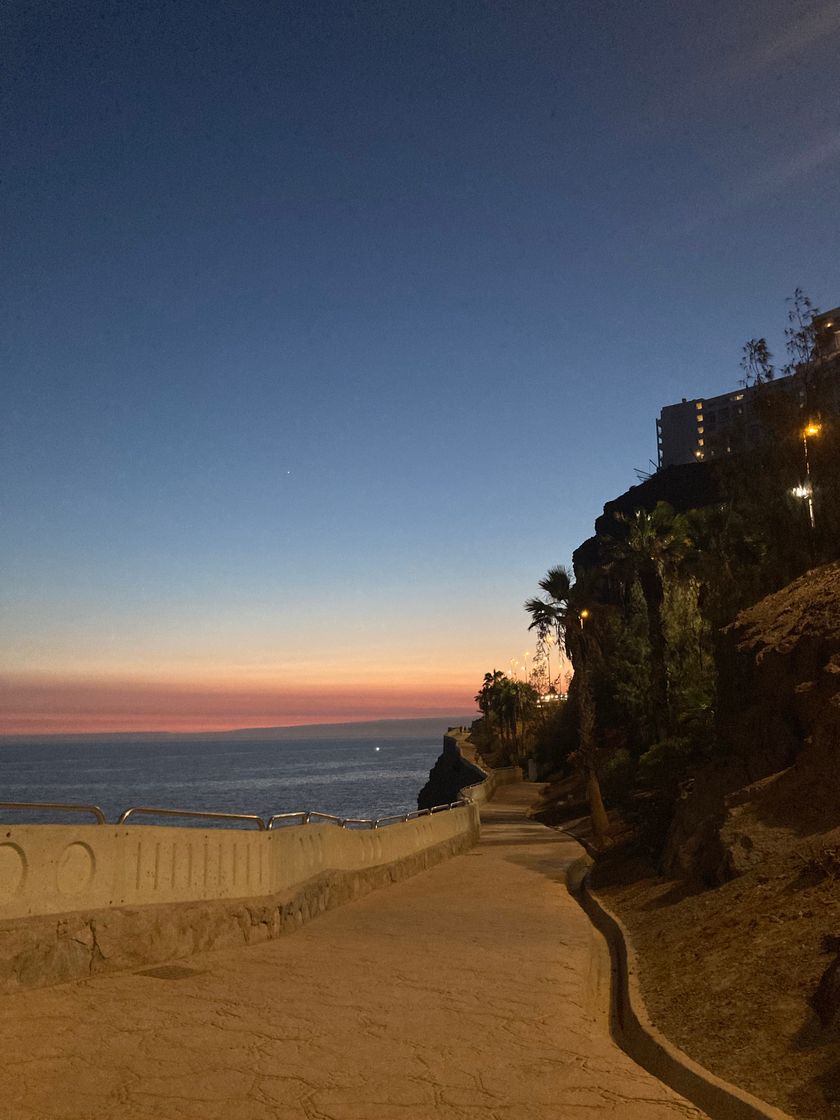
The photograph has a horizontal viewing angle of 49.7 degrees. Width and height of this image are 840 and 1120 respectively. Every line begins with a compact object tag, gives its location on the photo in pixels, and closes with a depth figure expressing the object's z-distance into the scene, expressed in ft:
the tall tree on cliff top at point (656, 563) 97.96
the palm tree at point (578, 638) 83.25
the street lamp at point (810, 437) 72.18
